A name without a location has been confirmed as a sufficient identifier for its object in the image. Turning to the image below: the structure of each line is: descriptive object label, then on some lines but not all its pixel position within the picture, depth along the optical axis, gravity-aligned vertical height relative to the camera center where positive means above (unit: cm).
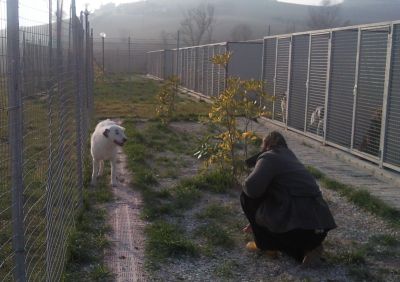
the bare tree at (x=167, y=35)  6053 +207
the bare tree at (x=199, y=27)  5511 +288
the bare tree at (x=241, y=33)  5819 +242
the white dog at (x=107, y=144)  741 -115
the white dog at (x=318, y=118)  1062 -106
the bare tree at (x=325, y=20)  5303 +376
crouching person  465 -118
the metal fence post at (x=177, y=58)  2659 -17
